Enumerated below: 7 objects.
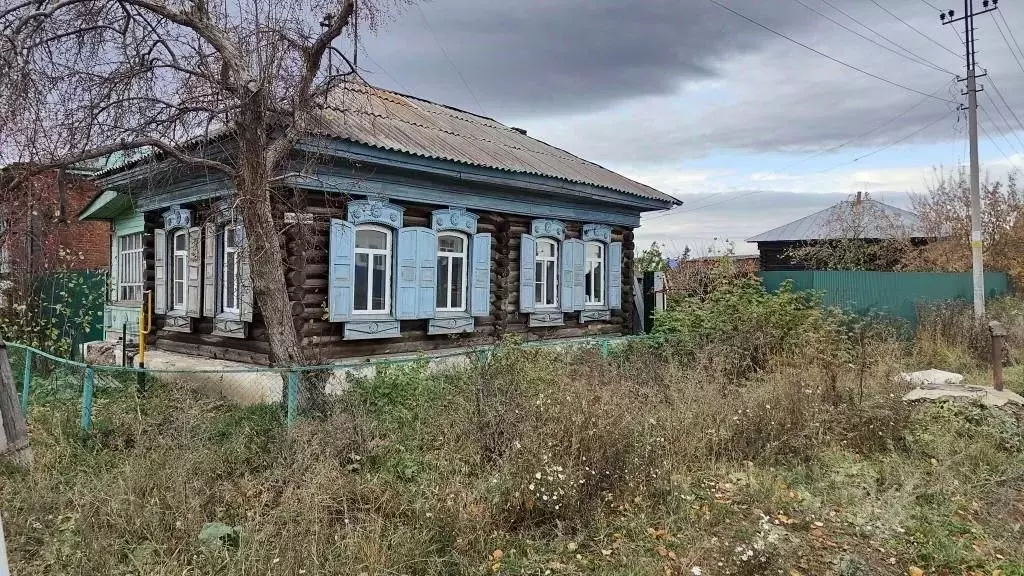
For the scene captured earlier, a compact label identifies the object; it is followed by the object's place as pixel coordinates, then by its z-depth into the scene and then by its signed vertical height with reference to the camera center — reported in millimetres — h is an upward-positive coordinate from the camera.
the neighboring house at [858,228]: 21266 +2521
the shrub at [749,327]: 8359 -501
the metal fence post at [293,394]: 5289 -857
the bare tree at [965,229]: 20328 +2346
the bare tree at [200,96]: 5918 +1873
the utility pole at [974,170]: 14172 +2957
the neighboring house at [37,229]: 6742 +915
